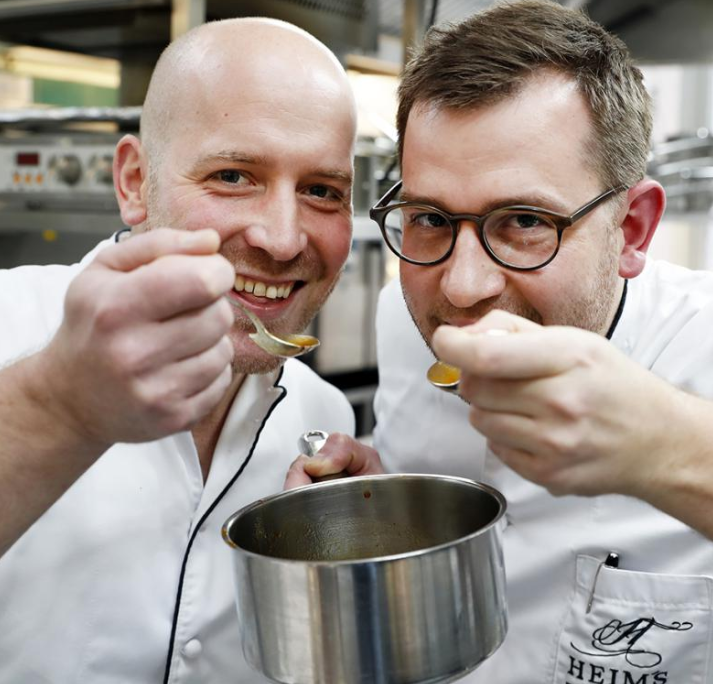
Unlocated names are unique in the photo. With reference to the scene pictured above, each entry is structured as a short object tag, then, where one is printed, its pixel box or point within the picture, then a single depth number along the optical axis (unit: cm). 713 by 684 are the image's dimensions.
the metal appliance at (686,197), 321
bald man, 116
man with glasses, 107
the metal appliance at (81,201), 241
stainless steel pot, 72
